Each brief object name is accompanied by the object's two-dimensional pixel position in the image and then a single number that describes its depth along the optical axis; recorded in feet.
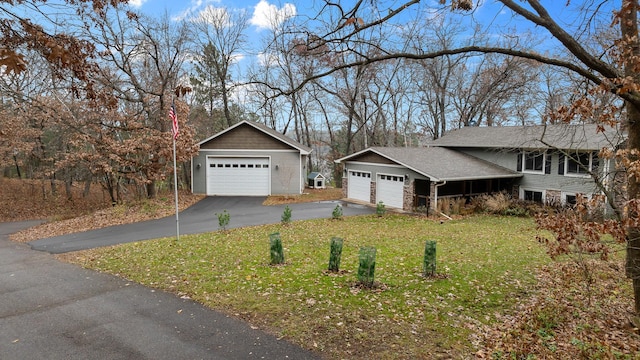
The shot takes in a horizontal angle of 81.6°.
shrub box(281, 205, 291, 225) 49.36
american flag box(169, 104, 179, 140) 35.64
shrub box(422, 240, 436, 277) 25.20
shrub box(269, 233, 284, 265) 27.94
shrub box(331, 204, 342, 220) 55.36
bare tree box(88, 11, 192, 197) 60.49
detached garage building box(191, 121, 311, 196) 80.23
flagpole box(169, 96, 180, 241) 35.64
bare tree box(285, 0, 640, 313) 14.58
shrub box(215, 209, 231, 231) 43.73
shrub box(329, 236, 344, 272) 25.80
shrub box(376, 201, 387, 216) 58.85
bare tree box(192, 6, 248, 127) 92.22
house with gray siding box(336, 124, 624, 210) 62.44
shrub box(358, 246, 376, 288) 22.22
